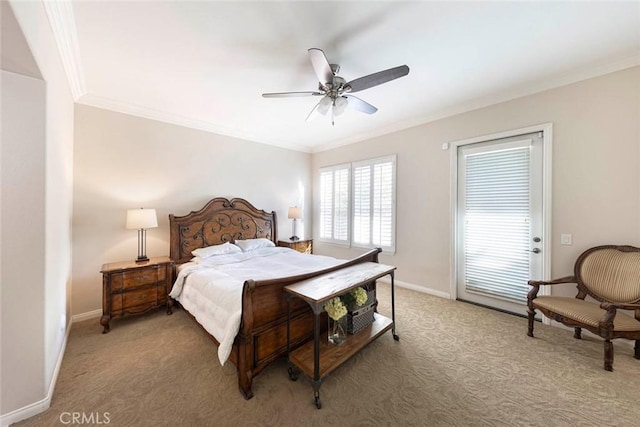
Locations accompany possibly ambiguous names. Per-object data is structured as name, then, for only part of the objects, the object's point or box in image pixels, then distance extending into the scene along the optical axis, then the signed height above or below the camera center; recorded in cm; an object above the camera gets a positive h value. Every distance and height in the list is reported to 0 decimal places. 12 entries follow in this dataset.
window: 421 +20
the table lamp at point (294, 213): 479 +0
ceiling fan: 187 +119
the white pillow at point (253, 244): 382 -53
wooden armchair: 195 -80
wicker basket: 219 -102
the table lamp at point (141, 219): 289 -9
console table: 167 -115
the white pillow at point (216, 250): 331 -56
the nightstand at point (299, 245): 460 -64
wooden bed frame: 172 -92
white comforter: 191 -71
